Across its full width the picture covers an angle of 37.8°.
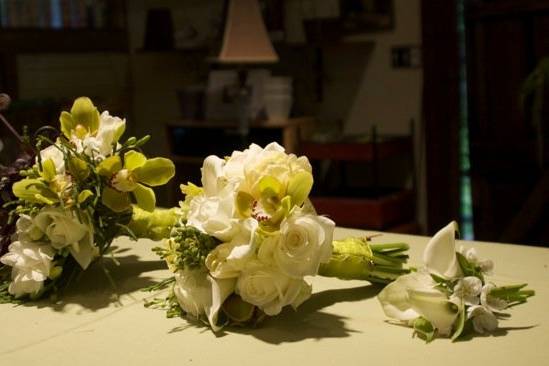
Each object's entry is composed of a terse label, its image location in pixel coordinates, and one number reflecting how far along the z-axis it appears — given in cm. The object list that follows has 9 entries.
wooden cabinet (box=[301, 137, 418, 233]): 345
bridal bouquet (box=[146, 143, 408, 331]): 103
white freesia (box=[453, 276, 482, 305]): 101
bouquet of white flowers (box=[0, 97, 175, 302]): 121
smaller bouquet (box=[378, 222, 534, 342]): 101
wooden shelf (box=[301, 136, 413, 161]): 356
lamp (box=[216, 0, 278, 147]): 361
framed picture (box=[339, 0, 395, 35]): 386
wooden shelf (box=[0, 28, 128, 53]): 392
